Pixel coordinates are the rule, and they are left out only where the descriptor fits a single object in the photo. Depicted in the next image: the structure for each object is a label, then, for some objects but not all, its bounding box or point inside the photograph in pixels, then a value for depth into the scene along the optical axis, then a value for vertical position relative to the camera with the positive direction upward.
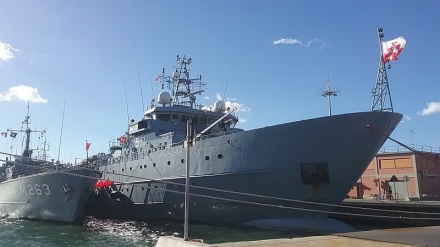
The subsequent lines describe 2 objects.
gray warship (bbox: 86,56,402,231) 13.78 +0.78
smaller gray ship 18.17 -0.57
